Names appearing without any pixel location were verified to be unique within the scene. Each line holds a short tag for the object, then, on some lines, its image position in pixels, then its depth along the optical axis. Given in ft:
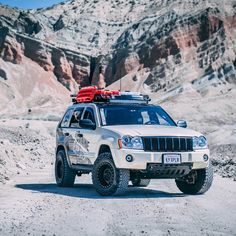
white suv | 35.94
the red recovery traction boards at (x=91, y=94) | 42.42
